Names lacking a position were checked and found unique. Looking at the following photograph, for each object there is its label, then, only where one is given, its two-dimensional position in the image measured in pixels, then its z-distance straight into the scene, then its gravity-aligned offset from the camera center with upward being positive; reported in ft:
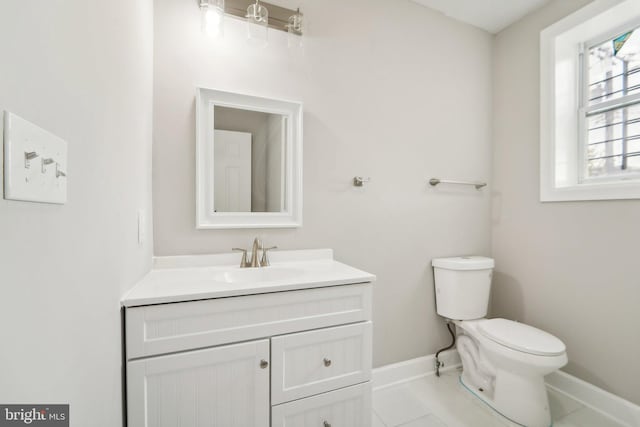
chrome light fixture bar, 4.56 +3.52
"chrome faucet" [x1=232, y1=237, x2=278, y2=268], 4.49 -0.76
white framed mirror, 4.44 +0.93
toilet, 4.54 -2.40
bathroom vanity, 2.85 -1.62
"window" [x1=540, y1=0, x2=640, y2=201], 5.16 +2.31
